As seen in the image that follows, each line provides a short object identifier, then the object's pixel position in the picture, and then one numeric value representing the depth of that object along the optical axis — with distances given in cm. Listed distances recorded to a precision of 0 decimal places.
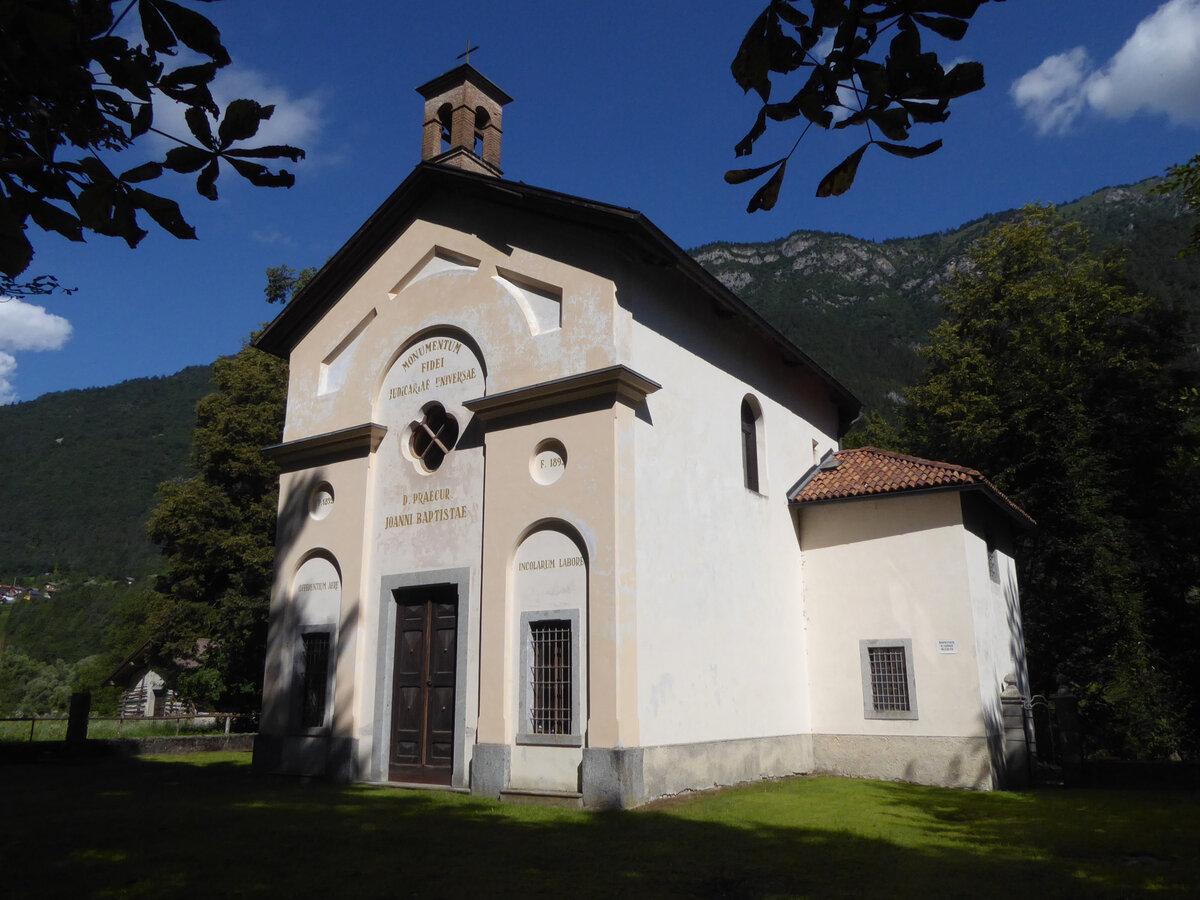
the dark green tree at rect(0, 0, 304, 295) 301
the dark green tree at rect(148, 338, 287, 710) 2520
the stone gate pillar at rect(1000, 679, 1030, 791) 1450
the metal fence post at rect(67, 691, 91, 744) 1712
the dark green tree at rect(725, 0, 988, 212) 304
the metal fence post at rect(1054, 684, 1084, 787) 1486
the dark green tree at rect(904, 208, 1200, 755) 2173
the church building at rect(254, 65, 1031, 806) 1212
